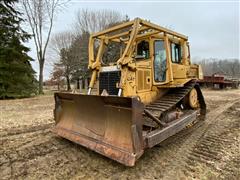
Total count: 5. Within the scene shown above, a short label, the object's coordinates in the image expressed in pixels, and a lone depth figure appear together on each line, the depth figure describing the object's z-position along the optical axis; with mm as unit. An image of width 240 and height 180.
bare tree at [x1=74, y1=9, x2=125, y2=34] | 22279
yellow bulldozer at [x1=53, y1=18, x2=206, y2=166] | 3028
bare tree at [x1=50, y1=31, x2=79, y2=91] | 21515
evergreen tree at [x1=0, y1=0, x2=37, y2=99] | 12464
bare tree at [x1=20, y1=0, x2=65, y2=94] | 17087
